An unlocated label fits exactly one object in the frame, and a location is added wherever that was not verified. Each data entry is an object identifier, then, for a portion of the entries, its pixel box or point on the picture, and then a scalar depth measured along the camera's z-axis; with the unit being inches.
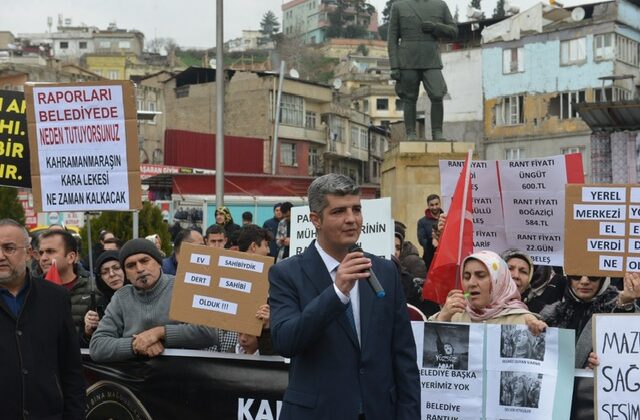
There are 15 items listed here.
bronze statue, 639.8
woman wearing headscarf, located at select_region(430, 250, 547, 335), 236.4
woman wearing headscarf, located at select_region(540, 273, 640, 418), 236.2
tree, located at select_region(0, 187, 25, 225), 1478.8
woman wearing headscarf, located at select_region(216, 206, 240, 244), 553.1
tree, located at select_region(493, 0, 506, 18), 4195.9
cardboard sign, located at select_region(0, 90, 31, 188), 382.3
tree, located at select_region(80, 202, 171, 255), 768.5
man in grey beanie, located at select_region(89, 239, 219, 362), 264.8
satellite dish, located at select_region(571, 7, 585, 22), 2374.5
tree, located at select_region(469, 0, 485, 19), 5027.6
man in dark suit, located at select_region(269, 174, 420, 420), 176.9
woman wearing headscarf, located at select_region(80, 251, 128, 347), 314.0
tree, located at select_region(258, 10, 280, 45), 7313.0
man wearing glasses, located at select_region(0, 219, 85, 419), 207.8
